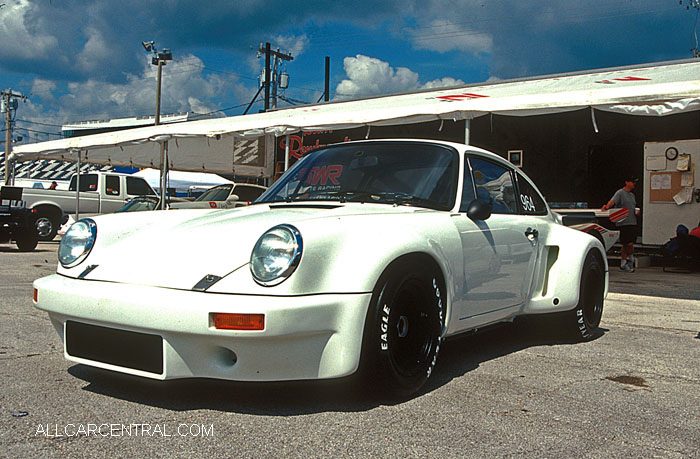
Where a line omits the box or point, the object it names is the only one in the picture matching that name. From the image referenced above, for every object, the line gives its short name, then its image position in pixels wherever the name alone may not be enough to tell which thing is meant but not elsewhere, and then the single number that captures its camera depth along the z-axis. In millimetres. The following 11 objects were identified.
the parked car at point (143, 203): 14011
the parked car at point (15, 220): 12438
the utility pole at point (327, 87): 40625
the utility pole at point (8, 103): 46000
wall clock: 13094
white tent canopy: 7449
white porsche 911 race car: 2582
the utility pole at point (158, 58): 28280
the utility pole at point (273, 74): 37219
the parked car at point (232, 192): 14539
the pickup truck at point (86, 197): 15977
